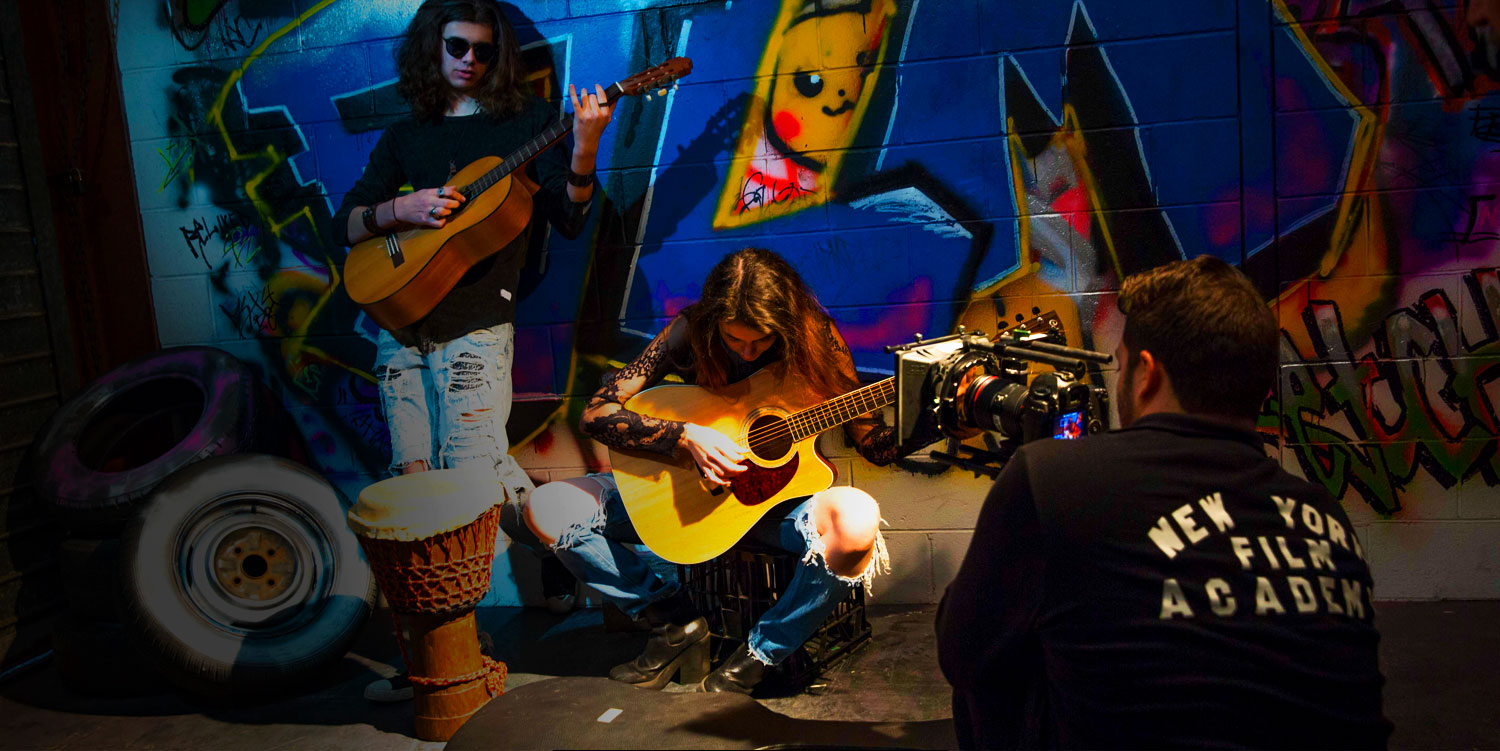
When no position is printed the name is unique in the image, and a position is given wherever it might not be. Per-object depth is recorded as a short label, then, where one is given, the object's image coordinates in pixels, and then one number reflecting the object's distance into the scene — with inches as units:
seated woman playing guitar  108.4
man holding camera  50.7
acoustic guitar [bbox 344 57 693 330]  130.0
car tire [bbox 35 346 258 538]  130.3
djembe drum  106.6
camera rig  68.6
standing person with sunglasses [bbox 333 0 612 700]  138.3
